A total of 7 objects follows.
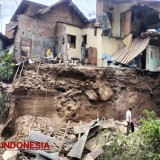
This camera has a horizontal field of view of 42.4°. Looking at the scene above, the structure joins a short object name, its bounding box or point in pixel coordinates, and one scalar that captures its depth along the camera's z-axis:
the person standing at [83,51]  16.81
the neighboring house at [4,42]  18.82
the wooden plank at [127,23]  16.45
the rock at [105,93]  13.39
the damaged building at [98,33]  15.86
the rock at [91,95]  13.25
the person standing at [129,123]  10.30
